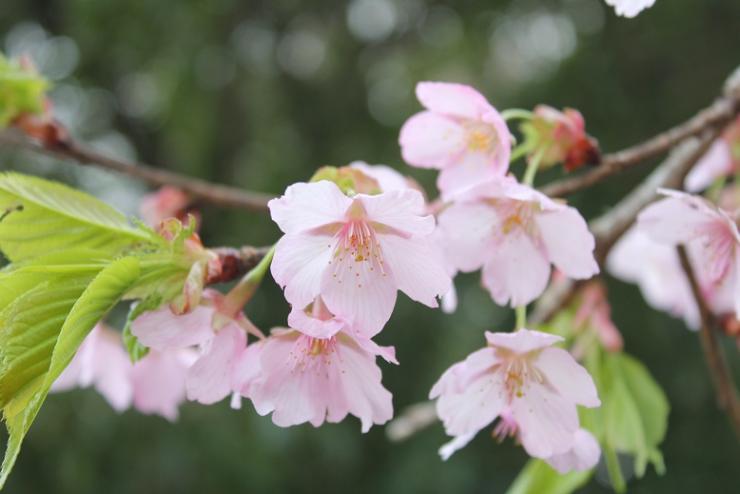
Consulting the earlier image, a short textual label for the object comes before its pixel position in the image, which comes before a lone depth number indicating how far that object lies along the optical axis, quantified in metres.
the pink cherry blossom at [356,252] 0.43
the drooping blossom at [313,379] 0.44
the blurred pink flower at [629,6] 0.44
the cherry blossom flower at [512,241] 0.46
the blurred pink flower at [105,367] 0.57
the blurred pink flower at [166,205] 0.59
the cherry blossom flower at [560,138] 0.49
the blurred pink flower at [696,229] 0.47
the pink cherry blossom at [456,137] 0.47
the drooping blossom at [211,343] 0.44
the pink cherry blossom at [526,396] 0.45
